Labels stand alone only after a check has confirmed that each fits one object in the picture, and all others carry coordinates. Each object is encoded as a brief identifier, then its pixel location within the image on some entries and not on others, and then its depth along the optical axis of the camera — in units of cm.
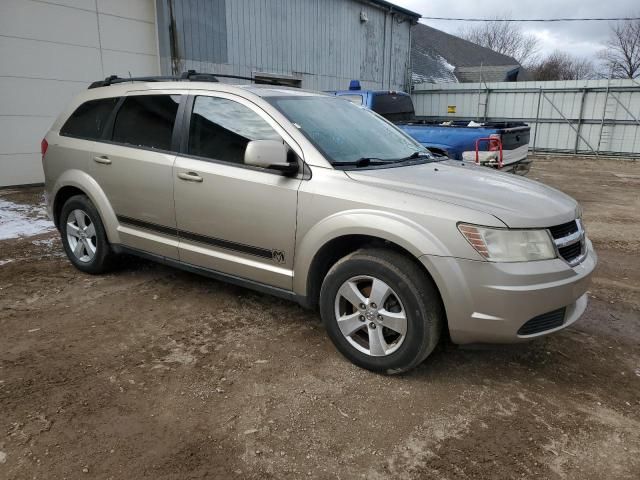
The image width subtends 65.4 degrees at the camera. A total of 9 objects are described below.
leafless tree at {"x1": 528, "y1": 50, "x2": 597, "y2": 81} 4862
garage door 907
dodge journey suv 282
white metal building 922
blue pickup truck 794
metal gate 1773
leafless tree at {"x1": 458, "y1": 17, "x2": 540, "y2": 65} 5516
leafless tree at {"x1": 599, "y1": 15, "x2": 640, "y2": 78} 4662
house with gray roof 2582
